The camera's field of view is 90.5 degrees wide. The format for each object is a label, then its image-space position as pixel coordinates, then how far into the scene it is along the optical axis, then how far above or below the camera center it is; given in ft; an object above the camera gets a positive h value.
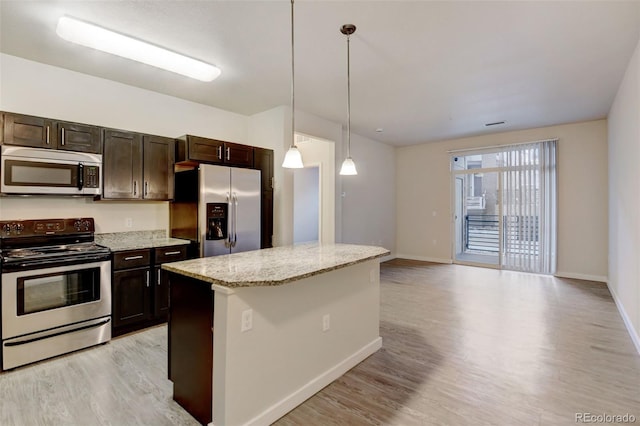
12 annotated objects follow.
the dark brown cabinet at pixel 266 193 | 14.61 +0.91
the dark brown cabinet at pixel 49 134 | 9.14 +2.45
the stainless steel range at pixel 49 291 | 8.47 -2.28
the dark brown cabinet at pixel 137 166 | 11.10 +1.73
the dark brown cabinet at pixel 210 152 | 12.24 +2.48
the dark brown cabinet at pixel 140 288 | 10.44 -2.59
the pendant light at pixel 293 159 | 8.83 +1.49
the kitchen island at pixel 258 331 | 5.84 -2.53
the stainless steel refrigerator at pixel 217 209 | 12.11 +0.14
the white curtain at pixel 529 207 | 19.35 +0.35
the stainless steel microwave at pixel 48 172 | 9.10 +1.26
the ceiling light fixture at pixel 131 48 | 8.37 +4.84
